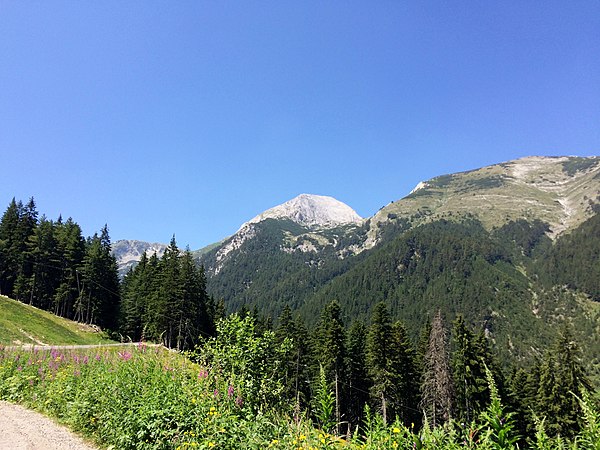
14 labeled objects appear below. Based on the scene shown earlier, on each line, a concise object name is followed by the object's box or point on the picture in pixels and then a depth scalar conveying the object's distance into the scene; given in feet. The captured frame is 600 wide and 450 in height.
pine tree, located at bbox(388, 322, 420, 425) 151.23
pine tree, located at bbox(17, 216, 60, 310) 207.81
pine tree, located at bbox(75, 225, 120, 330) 214.69
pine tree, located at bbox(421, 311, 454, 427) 142.82
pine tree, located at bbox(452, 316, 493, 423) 138.92
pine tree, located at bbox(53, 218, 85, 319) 210.59
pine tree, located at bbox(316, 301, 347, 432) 160.25
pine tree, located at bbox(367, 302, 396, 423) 146.82
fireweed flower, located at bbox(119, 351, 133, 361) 41.60
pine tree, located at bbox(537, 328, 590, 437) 122.21
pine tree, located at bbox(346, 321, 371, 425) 171.83
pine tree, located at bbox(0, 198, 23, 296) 213.87
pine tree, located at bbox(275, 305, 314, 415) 186.91
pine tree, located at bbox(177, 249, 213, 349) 192.24
